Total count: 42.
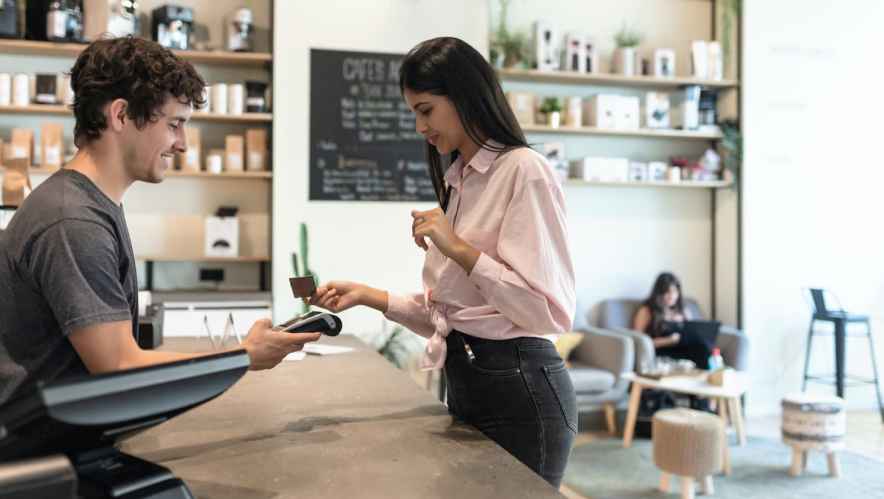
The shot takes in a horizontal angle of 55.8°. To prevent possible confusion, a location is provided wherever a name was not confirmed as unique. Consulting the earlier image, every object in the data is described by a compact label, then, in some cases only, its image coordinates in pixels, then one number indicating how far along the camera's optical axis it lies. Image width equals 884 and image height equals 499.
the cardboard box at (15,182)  2.55
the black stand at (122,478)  0.99
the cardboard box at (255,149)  4.97
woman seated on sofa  5.33
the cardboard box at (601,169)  5.57
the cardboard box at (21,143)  4.63
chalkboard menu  5.03
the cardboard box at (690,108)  5.68
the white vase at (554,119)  5.51
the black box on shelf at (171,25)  4.79
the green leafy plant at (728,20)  5.75
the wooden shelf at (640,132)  5.49
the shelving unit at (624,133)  5.57
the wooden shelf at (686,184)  5.70
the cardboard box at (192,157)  4.86
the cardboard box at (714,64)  5.73
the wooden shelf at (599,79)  5.46
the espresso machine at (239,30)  4.91
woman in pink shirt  1.55
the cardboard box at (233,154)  4.94
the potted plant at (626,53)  5.64
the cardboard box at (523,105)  5.50
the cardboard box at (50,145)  4.66
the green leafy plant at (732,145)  5.68
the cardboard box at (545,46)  5.48
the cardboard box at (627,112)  5.62
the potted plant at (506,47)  5.39
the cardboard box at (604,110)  5.57
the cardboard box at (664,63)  5.71
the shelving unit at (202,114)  4.65
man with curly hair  1.09
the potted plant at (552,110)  5.52
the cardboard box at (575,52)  5.55
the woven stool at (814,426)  4.17
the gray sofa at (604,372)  4.92
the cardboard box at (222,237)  4.96
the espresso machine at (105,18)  4.64
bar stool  5.38
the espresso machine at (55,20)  4.59
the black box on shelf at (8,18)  4.58
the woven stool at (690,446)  3.70
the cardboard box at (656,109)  5.71
